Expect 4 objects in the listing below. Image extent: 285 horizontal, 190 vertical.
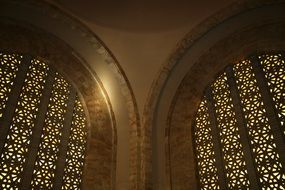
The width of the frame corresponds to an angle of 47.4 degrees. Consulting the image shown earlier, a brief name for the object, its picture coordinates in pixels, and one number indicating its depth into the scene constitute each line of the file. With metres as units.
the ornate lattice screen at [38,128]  6.39
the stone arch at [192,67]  7.27
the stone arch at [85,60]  7.39
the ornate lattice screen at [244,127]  6.30
